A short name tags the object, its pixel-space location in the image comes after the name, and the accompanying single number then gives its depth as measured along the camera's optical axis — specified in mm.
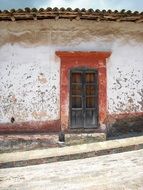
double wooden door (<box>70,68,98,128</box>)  5359
